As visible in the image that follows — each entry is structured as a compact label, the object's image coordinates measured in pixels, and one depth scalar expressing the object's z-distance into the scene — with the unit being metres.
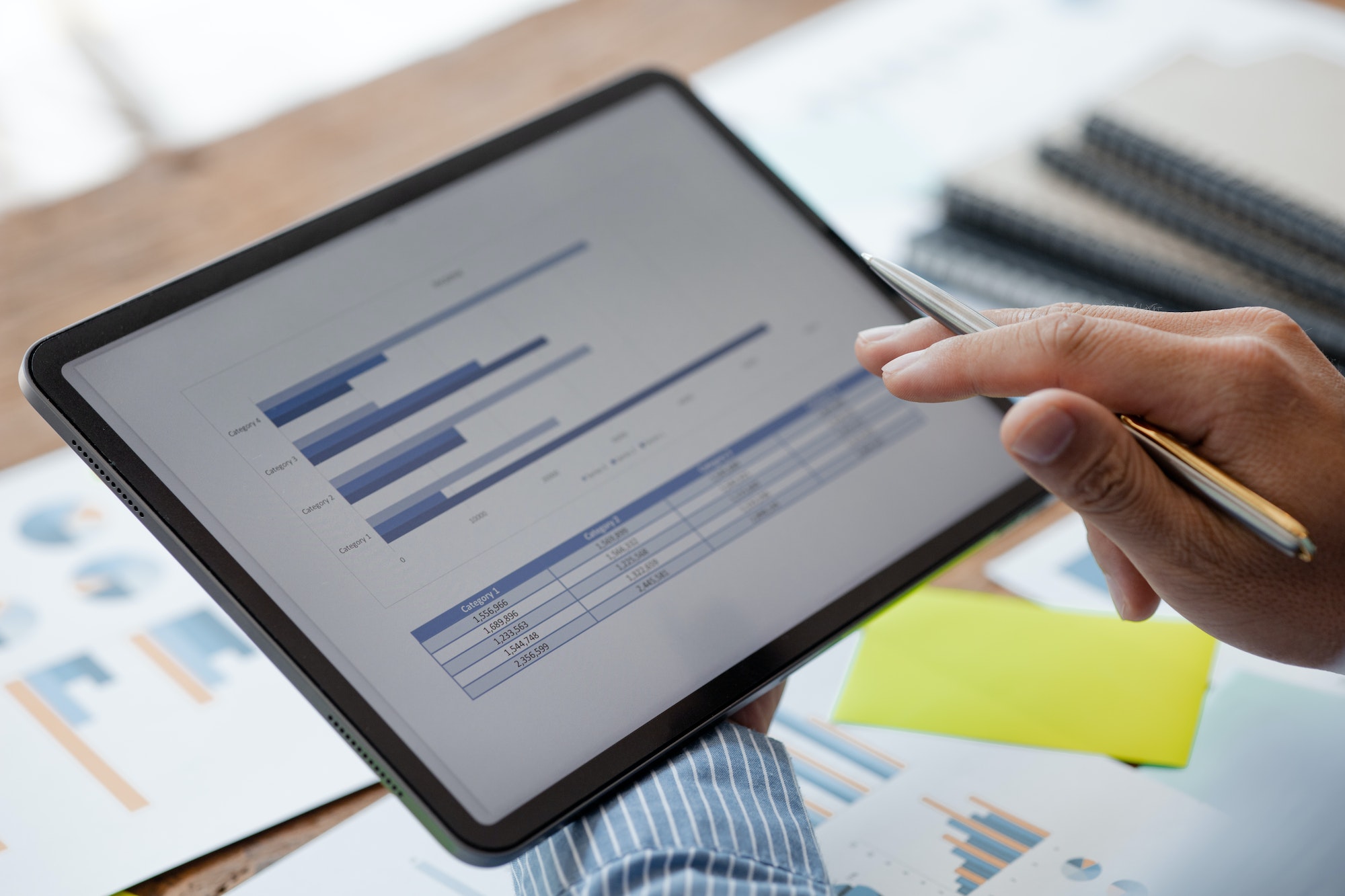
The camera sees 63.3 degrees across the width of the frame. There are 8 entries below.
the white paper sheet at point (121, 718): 0.58
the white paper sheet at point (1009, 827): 0.54
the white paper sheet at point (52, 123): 1.03
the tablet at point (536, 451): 0.49
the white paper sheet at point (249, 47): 1.14
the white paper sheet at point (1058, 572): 0.70
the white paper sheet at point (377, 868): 0.56
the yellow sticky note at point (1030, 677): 0.62
